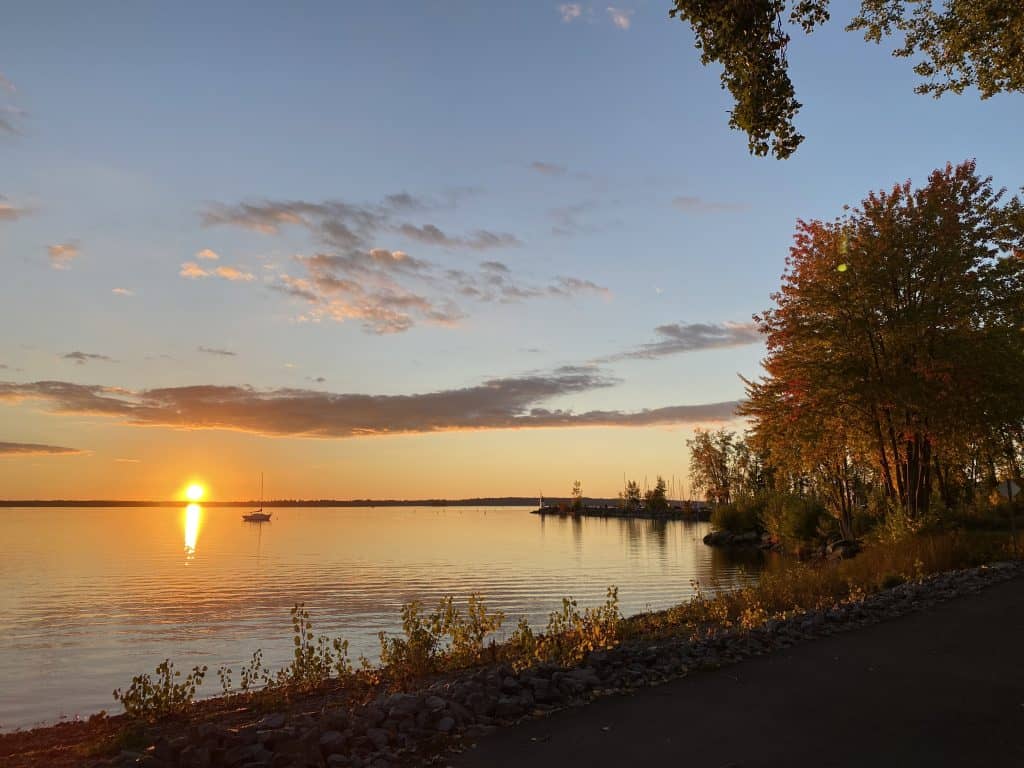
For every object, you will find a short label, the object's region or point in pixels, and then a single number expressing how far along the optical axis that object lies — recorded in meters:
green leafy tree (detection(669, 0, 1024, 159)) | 12.26
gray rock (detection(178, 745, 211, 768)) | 6.44
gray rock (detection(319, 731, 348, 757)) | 6.79
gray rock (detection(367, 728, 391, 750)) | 7.09
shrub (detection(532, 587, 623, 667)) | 10.49
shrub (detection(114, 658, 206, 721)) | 10.23
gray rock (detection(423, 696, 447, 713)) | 7.92
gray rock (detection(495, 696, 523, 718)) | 8.20
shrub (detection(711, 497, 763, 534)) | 76.38
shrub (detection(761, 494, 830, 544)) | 54.91
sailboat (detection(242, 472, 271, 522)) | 175.14
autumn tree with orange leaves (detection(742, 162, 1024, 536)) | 29.31
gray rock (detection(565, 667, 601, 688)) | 9.20
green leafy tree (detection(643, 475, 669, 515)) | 178.12
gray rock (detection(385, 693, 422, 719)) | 7.74
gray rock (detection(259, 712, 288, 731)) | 7.57
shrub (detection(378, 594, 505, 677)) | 12.21
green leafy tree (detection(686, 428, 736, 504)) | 125.44
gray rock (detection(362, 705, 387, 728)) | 7.55
